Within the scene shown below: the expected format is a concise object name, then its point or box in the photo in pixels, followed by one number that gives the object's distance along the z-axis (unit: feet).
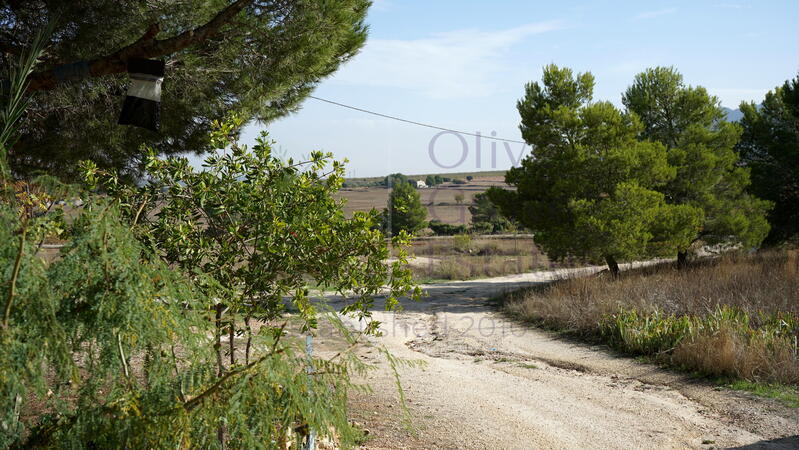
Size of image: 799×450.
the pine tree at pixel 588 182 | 39.73
